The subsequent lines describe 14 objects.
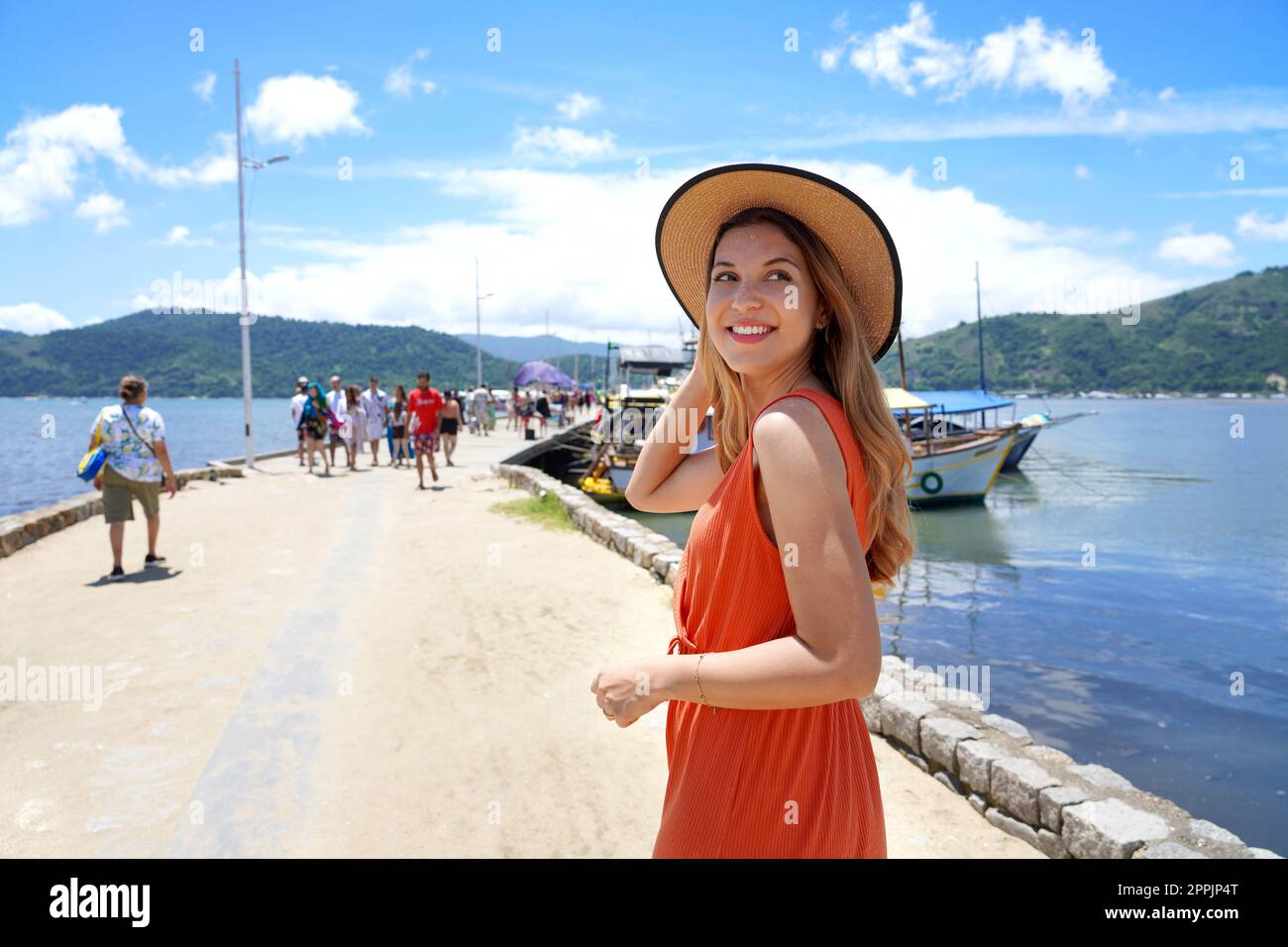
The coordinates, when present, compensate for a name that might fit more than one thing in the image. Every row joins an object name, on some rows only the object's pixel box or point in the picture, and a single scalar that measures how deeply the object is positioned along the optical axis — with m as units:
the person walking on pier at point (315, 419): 17.66
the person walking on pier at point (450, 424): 19.53
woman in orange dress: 1.22
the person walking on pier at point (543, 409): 31.27
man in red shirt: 16.11
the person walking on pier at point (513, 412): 38.38
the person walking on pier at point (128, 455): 8.09
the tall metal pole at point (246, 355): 19.38
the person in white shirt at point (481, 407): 32.97
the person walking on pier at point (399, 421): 20.78
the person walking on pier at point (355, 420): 20.39
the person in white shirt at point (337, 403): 20.25
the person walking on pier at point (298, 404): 17.58
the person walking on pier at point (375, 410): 20.50
